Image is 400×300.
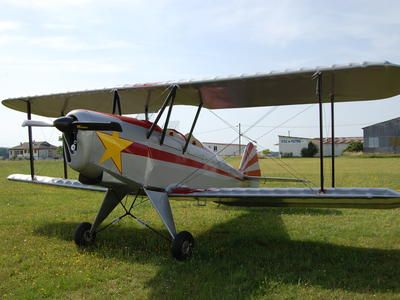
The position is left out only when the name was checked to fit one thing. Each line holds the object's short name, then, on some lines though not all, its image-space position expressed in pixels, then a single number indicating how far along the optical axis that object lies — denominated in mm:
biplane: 5613
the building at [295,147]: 77775
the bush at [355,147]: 71000
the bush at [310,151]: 72125
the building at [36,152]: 94956
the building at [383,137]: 61500
